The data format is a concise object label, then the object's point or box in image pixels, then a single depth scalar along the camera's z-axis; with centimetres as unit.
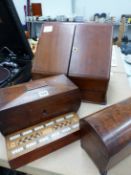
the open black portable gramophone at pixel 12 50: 79
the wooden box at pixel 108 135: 44
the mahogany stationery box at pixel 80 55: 71
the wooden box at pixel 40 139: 53
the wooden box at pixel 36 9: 288
